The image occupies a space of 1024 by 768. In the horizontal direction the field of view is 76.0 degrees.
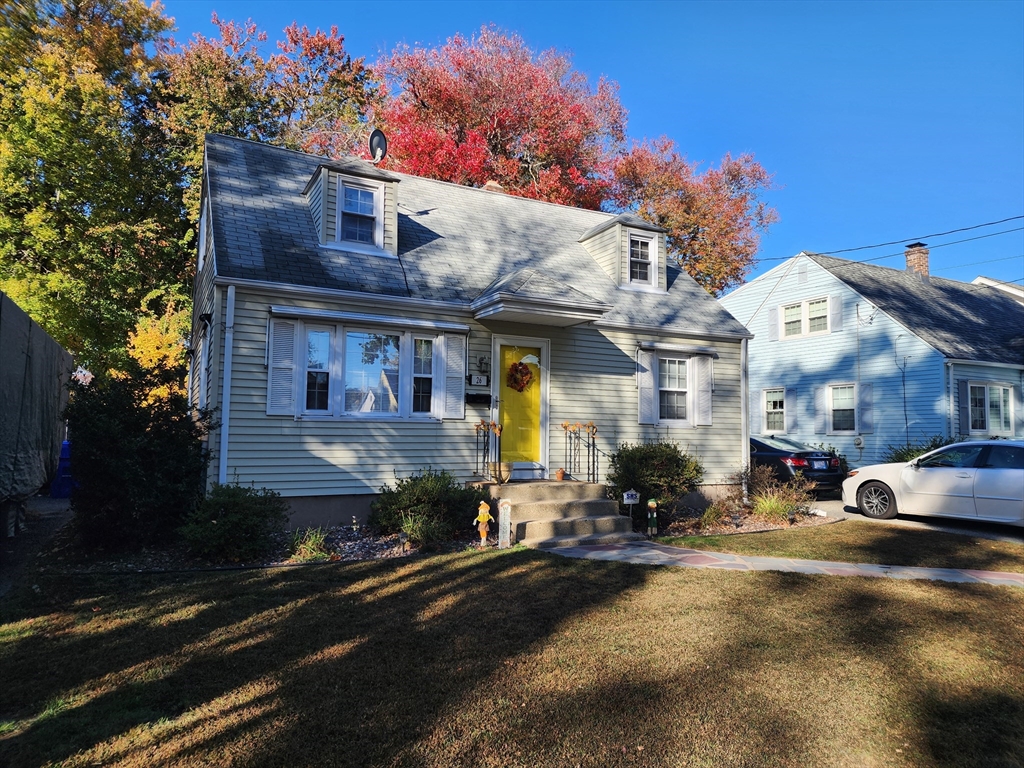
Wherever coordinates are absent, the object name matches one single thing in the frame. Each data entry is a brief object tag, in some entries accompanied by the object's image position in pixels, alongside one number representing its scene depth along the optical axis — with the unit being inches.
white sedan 385.4
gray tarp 320.5
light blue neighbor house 678.5
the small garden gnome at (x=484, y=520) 328.5
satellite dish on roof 465.1
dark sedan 551.2
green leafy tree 657.6
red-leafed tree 900.0
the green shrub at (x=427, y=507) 335.3
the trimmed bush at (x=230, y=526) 290.2
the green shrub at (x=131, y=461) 302.8
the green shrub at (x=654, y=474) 408.2
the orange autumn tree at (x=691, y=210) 999.0
